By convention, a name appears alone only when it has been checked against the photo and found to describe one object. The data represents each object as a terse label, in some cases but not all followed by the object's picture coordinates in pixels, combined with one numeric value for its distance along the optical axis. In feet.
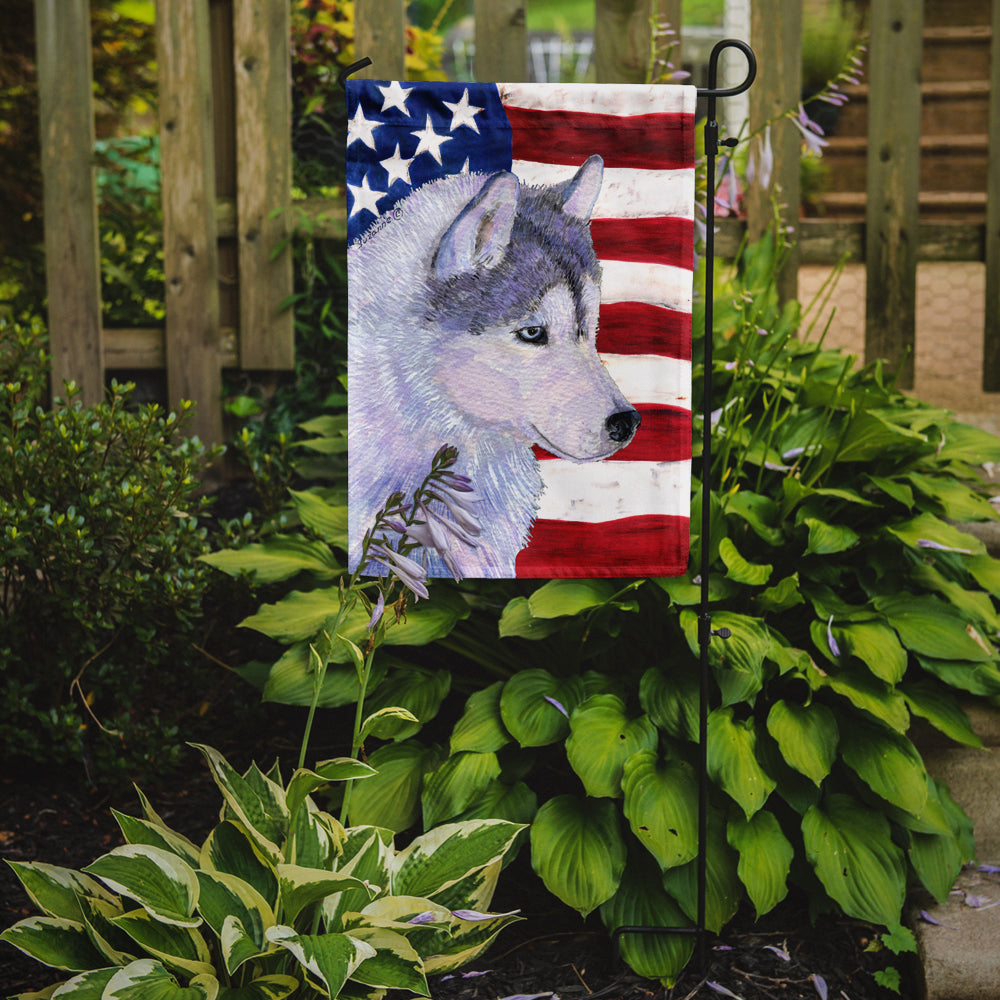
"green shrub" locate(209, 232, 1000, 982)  6.79
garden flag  6.50
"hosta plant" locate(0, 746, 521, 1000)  5.18
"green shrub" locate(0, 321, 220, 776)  7.81
